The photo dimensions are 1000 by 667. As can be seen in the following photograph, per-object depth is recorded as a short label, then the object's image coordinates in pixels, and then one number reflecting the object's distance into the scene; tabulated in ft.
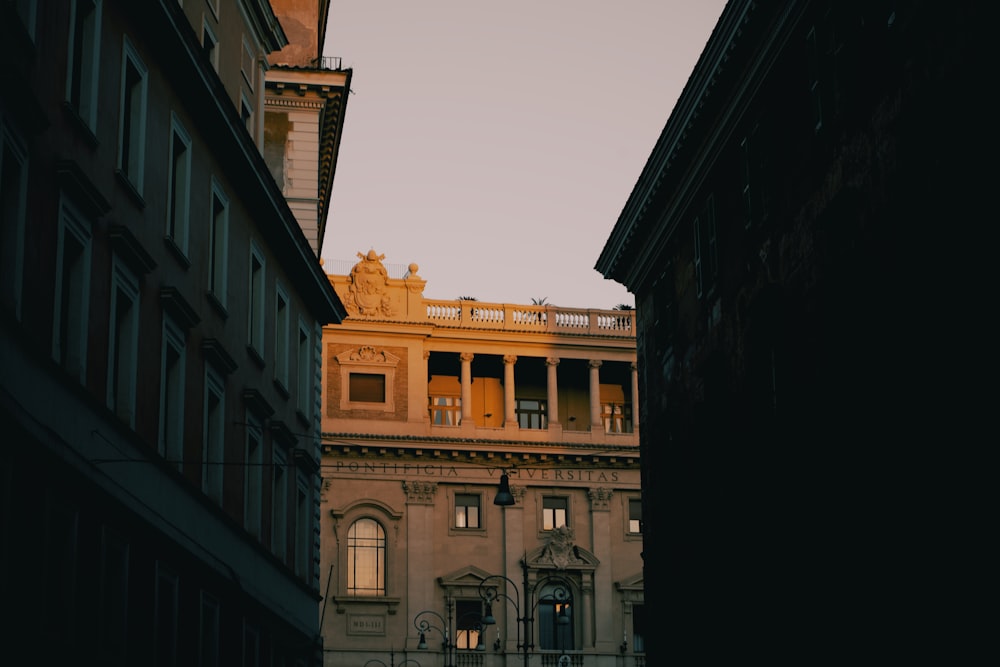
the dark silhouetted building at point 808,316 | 66.85
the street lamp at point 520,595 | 205.23
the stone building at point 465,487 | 206.49
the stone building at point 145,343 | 61.05
